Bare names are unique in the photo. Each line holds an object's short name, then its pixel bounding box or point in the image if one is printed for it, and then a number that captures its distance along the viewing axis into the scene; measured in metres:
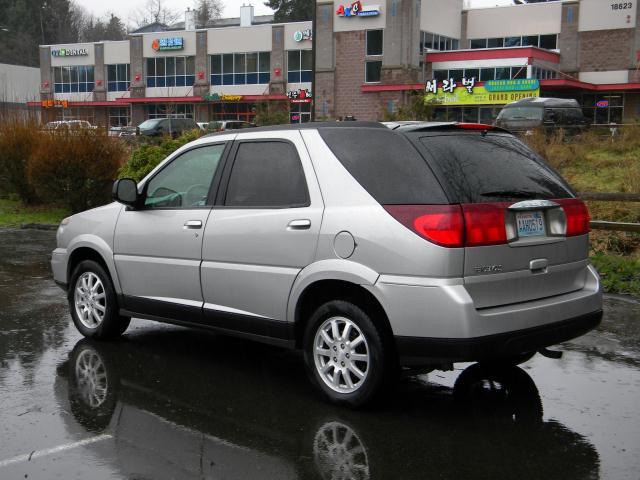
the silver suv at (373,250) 4.80
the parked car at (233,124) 40.67
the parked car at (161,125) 37.00
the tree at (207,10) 118.16
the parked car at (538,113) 29.19
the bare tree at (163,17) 120.56
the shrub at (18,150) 18.70
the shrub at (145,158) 15.05
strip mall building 52.94
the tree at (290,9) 85.01
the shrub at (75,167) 16.47
